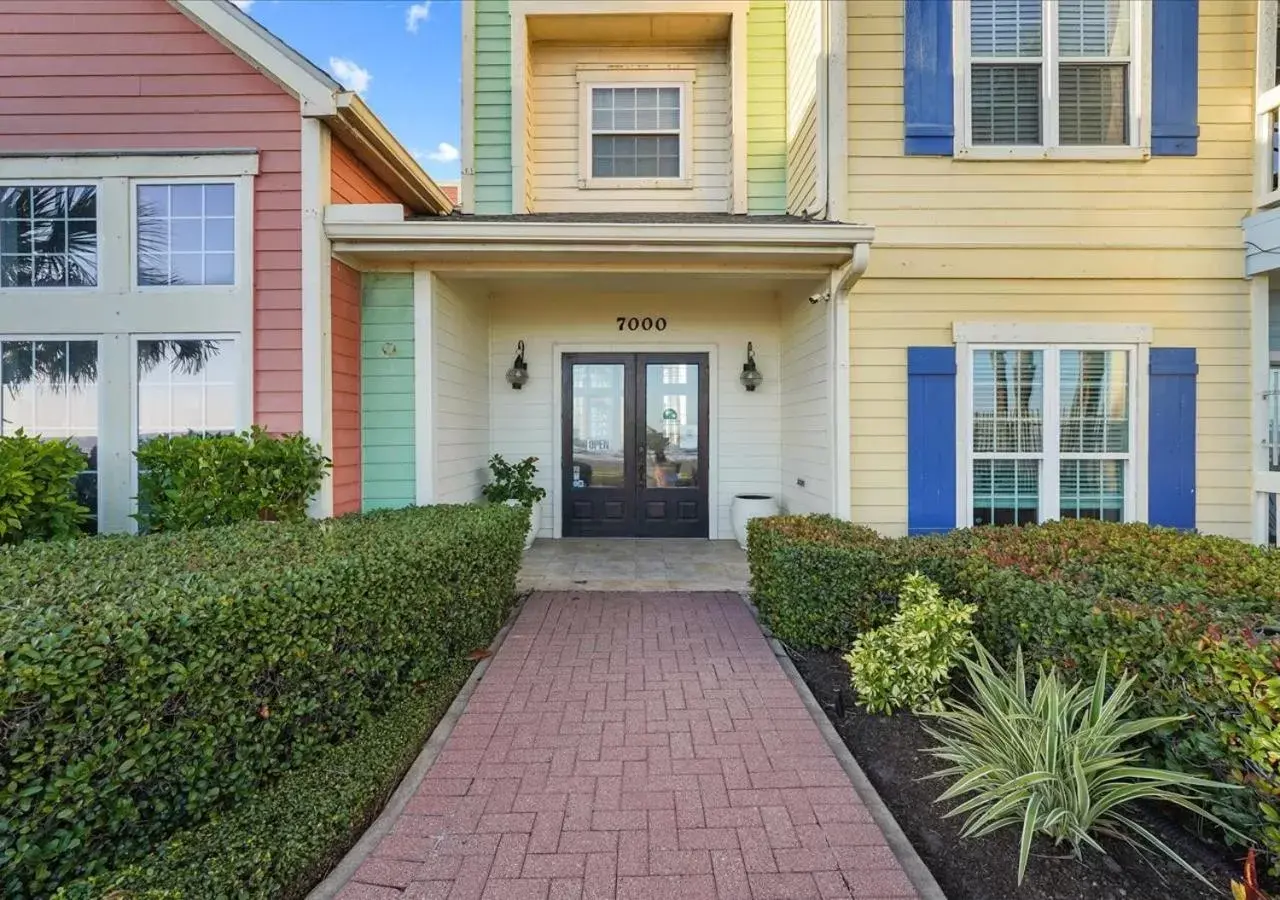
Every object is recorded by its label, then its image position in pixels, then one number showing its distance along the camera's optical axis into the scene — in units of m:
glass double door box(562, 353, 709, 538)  7.33
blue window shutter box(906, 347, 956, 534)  5.30
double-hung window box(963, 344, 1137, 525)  5.29
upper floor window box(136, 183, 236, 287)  4.80
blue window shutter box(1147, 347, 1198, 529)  5.27
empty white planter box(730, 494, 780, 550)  6.77
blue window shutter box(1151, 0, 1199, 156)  5.20
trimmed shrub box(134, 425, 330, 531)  4.30
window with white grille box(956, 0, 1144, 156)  5.24
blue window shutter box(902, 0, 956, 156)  5.20
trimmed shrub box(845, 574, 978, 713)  3.06
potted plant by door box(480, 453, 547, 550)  6.69
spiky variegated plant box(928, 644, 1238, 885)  2.07
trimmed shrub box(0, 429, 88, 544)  3.88
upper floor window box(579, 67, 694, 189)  7.38
